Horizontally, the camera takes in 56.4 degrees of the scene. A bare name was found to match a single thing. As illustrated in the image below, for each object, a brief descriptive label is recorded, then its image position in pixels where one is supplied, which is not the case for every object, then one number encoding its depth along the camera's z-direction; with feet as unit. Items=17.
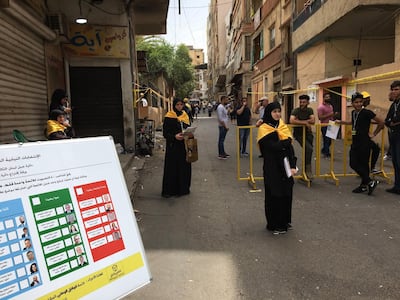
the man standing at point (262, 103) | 32.22
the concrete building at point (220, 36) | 186.25
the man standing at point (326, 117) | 33.40
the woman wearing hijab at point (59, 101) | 23.58
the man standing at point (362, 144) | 21.35
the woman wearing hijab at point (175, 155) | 21.55
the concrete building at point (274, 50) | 65.67
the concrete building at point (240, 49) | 104.06
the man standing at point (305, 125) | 24.29
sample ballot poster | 6.12
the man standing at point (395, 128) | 20.72
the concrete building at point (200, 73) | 448.20
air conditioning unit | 28.91
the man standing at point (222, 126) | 34.96
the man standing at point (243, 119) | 35.37
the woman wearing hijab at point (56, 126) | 18.85
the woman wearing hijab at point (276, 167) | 14.98
